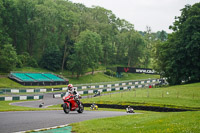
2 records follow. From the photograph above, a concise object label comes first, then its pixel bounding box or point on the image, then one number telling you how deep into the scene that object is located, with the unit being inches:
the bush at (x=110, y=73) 4000.5
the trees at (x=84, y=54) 3440.0
